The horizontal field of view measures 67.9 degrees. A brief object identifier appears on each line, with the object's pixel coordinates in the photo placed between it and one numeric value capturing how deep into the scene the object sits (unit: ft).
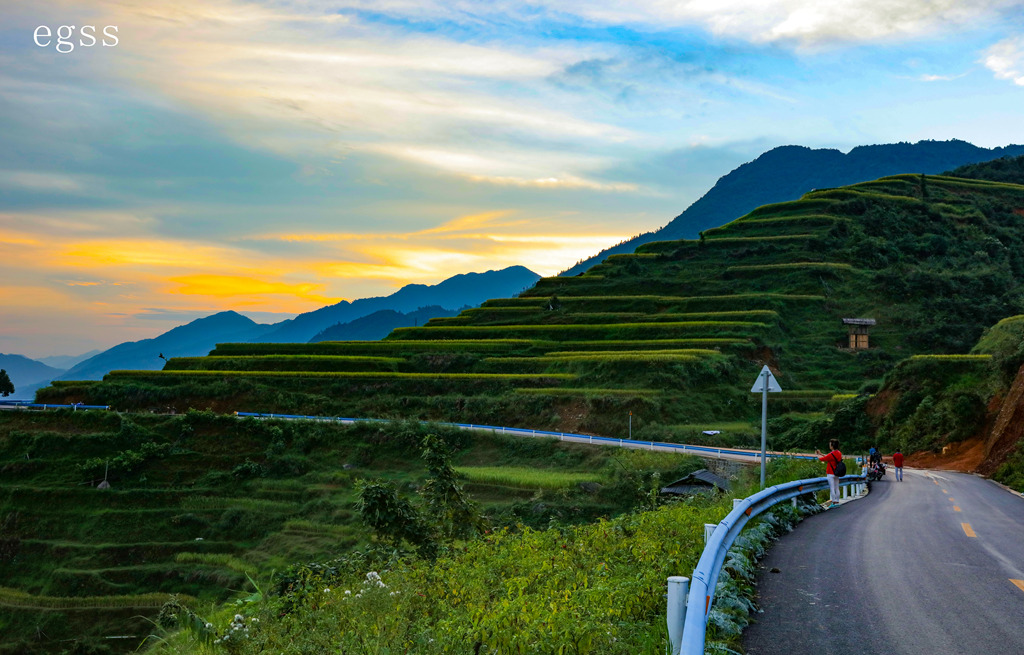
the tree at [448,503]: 67.00
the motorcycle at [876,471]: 105.81
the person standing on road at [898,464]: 105.52
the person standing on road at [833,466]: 67.72
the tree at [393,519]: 60.90
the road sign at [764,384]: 59.88
